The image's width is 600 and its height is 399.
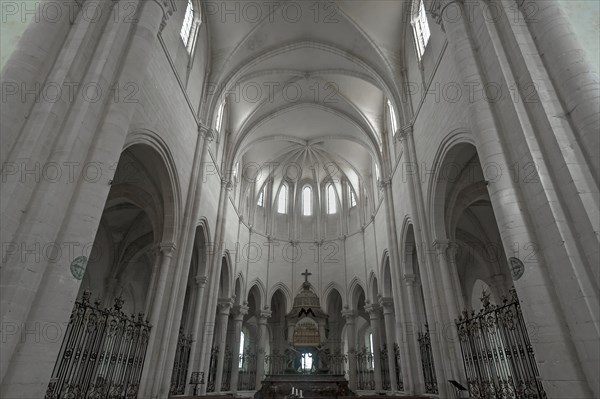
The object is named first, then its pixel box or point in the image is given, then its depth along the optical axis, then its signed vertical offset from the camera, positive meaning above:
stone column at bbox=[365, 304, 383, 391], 20.25 +2.88
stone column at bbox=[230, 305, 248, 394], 20.84 +2.82
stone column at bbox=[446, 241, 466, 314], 10.88 +3.44
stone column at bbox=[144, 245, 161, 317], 11.04 +3.15
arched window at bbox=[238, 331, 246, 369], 28.05 +3.74
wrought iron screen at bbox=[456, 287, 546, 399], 6.65 +0.85
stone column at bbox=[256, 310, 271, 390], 22.72 +2.76
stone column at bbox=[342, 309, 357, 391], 22.46 +2.89
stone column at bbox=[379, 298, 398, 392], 17.88 +3.14
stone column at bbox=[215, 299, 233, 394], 17.80 +2.97
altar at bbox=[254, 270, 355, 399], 16.12 +2.39
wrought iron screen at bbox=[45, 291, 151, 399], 6.67 +0.71
